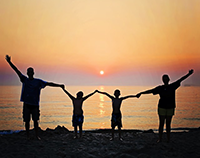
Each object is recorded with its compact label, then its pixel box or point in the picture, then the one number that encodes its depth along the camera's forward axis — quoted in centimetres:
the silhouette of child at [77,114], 835
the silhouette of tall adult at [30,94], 734
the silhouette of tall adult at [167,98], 716
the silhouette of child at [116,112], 813
